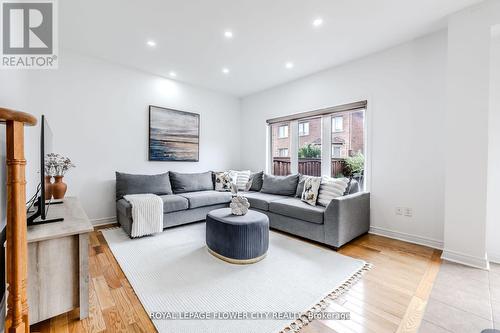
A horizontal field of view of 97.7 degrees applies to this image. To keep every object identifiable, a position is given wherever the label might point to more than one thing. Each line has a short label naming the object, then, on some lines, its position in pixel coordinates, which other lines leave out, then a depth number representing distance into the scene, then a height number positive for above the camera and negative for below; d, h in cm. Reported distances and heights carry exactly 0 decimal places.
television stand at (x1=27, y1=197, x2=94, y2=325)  130 -67
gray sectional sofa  263 -60
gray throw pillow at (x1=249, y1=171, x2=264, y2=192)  433 -35
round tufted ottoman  218 -76
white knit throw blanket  282 -68
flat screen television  144 -33
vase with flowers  252 -10
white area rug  150 -102
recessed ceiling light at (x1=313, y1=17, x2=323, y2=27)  241 +160
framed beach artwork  392 +54
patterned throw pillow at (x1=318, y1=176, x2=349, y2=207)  294 -35
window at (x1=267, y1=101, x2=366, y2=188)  346 +39
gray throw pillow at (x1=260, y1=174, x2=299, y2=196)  377 -37
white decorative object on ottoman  244 -48
